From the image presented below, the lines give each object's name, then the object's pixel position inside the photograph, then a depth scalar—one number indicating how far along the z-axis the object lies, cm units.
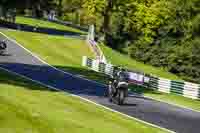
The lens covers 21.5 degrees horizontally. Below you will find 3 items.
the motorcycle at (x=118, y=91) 2855
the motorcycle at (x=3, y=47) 5781
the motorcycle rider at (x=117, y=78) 2870
